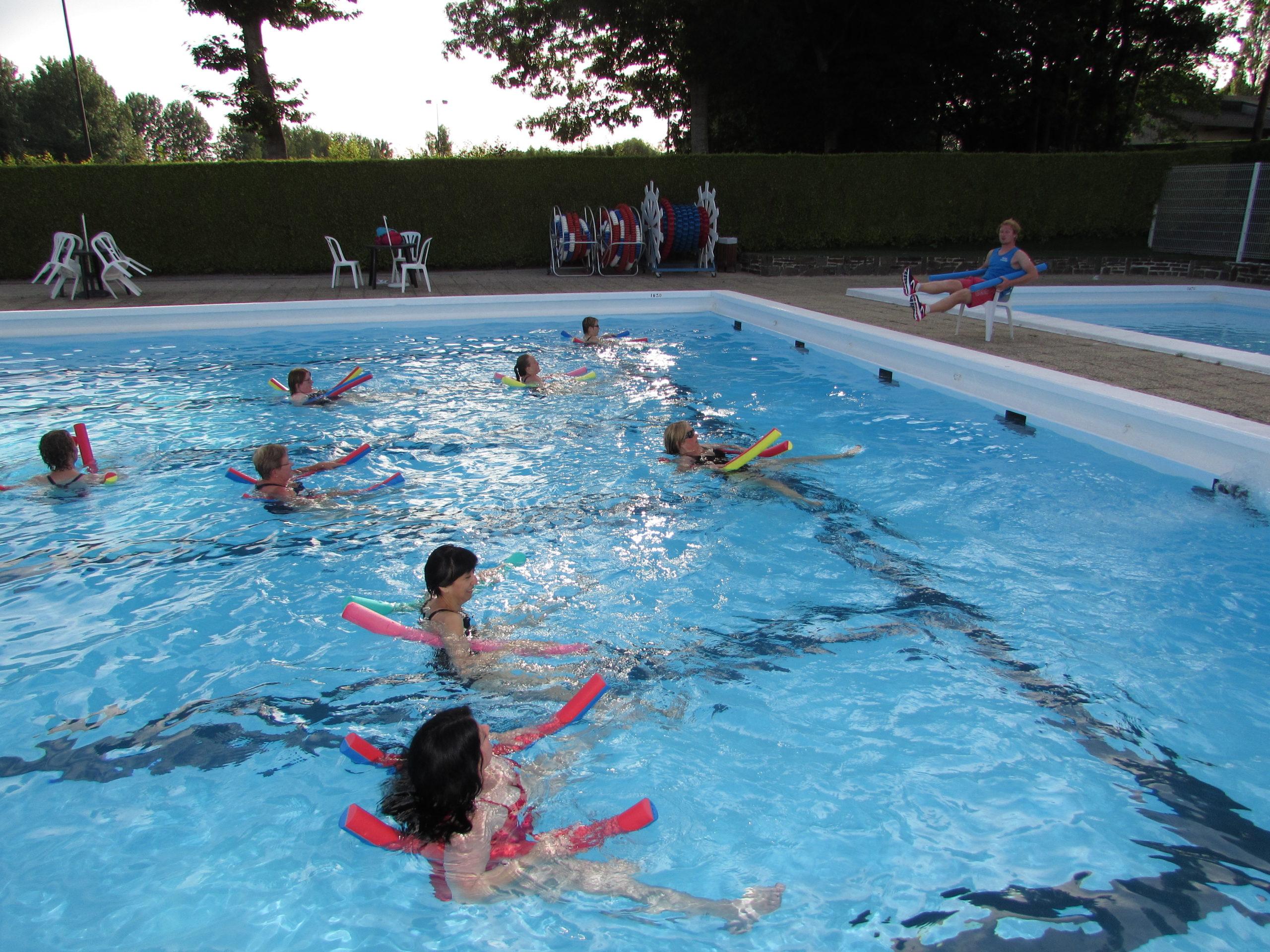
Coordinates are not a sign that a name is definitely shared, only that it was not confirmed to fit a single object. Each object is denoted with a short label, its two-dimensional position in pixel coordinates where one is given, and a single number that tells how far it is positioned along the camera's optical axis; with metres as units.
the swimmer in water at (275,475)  5.06
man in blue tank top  8.73
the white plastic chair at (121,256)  12.41
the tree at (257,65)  20.30
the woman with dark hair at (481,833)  2.21
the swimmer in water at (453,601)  3.31
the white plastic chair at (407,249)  13.64
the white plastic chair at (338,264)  13.43
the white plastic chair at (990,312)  8.42
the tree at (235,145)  70.19
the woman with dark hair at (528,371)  7.96
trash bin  15.85
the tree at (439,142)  49.97
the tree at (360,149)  33.91
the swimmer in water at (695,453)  5.64
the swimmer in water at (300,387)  7.54
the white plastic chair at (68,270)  12.11
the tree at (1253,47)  44.66
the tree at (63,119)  50.84
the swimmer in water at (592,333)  9.77
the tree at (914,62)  21.02
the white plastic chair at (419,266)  13.00
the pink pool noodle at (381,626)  3.25
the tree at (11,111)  44.97
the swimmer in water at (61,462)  5.30
